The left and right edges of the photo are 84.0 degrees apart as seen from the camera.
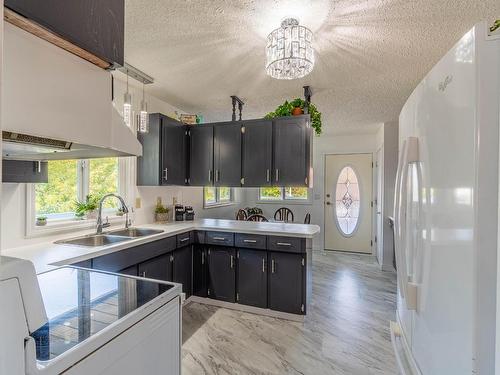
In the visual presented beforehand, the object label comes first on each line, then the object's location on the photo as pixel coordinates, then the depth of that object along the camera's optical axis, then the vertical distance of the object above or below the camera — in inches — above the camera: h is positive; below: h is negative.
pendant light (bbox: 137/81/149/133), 101.3 +24.4
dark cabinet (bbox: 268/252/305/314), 110.8 -37.9
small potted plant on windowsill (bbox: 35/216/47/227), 88.5 -10.7
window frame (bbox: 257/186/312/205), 234.5 -9.9
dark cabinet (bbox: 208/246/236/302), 121.3 -37.6
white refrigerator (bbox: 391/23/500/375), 29.5 -2.8
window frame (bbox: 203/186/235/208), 190.3 -10.7
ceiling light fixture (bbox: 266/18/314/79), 71.3 +36.7
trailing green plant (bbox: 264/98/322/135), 125.3 +35.5
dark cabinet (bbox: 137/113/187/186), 127.0 +15.8
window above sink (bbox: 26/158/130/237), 88.8 -1.0
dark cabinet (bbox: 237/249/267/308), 116.2 -37.8
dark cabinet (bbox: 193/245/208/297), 125.6 -37.8
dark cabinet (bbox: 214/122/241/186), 136.1 +17.1
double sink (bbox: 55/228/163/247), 93.6 -17.9
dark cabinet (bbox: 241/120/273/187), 129.6 +17.1
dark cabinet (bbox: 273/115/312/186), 123.0 +17.2
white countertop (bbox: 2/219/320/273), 70.4 -17.7
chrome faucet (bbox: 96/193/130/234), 100.9 -11.9
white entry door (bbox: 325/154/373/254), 219.5 -11.0
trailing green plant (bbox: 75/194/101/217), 102.3 -6.5
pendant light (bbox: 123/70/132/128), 83.0 +24.0
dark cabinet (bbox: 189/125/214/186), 141.4 +16.9
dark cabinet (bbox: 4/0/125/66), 27.8 +18.8
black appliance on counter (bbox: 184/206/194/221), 146.1 -13.6
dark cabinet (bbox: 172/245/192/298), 114.0 -33.3
